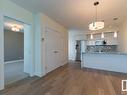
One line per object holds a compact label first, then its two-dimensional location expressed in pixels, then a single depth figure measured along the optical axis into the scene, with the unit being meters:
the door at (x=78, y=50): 6.99
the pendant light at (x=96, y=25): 2.73
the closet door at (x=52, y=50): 3.72
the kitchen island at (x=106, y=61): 3.73
